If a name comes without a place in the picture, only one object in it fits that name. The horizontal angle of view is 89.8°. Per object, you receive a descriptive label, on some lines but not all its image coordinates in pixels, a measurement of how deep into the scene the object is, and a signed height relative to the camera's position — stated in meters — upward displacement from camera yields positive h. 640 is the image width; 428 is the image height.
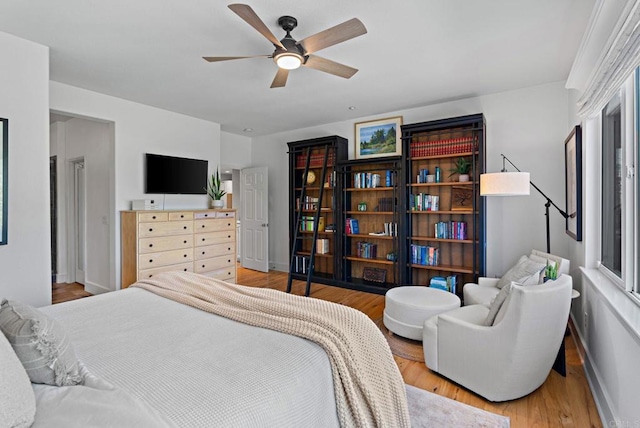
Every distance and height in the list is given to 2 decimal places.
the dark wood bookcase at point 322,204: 4.77 +0.14
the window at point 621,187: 1.87 +0.15
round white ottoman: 2.77 -0.84
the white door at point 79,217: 4.92 -0.03
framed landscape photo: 4.58 +1.09
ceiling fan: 1.94 +1.16
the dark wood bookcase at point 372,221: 4.31 -0.13
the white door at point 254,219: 5.89 -0.11
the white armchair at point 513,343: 1.88 -0.82
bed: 0.90 -0.55
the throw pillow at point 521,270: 2.78 -0.54
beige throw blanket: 1.31 -0.58
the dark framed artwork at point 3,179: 2.44 +0.28
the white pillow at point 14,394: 0.75 -0.45
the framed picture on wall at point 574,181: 2.76 +0.27
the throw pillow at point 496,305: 2.05 -0.61
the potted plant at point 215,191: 4.92 +0.35
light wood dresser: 3.86 -0.38
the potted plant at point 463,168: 3.88 +0.53
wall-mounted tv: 4.34 +0.56
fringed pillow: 1.00 -0.43
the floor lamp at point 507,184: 2.89 +0.25
